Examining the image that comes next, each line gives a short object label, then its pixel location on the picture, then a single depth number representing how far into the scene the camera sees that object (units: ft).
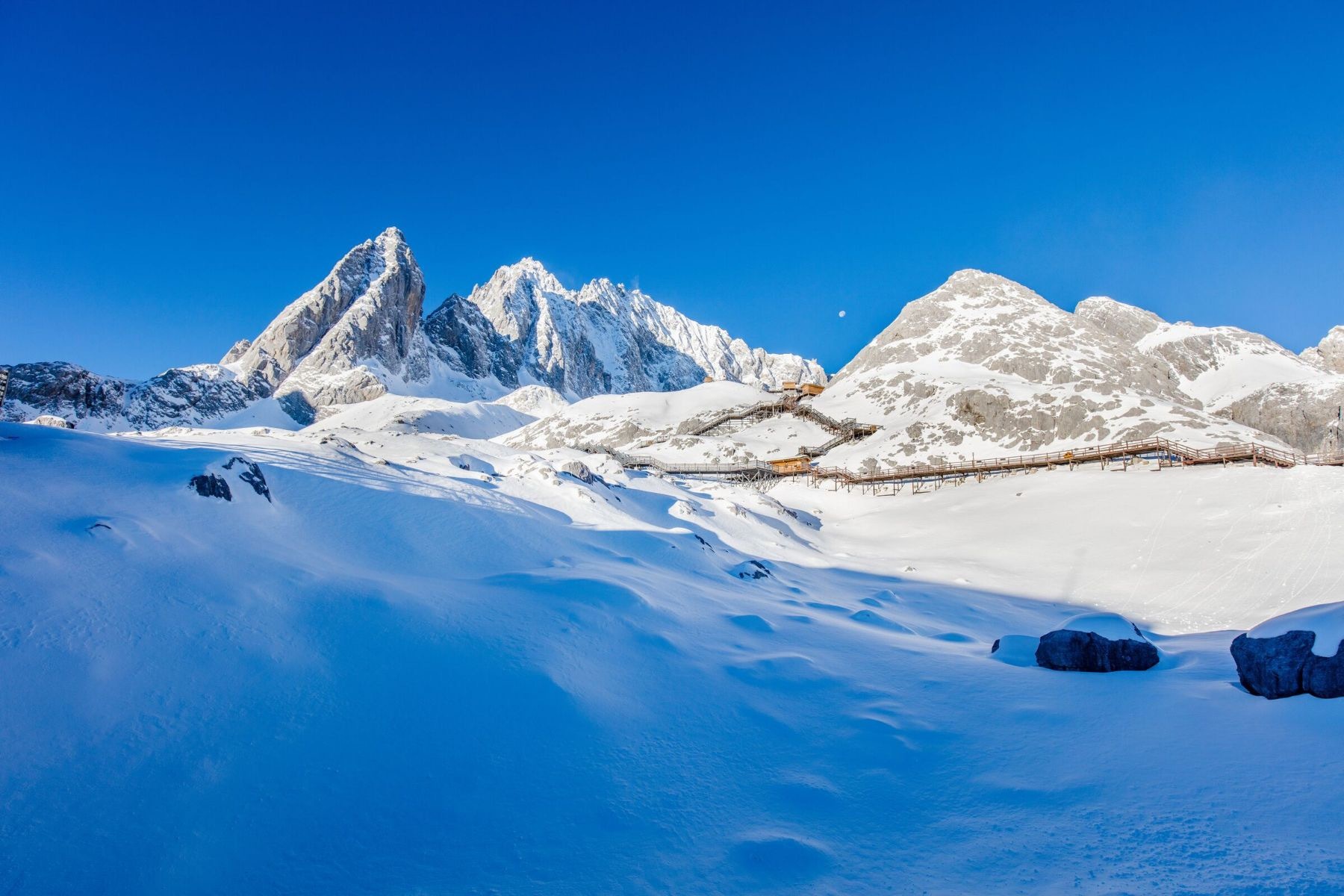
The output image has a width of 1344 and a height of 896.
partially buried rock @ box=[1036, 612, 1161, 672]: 34.88
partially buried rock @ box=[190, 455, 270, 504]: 39.31
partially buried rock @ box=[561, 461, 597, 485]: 98.68
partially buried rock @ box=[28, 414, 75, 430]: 87.97
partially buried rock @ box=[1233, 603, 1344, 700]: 24.79
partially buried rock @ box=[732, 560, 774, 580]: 66.39
